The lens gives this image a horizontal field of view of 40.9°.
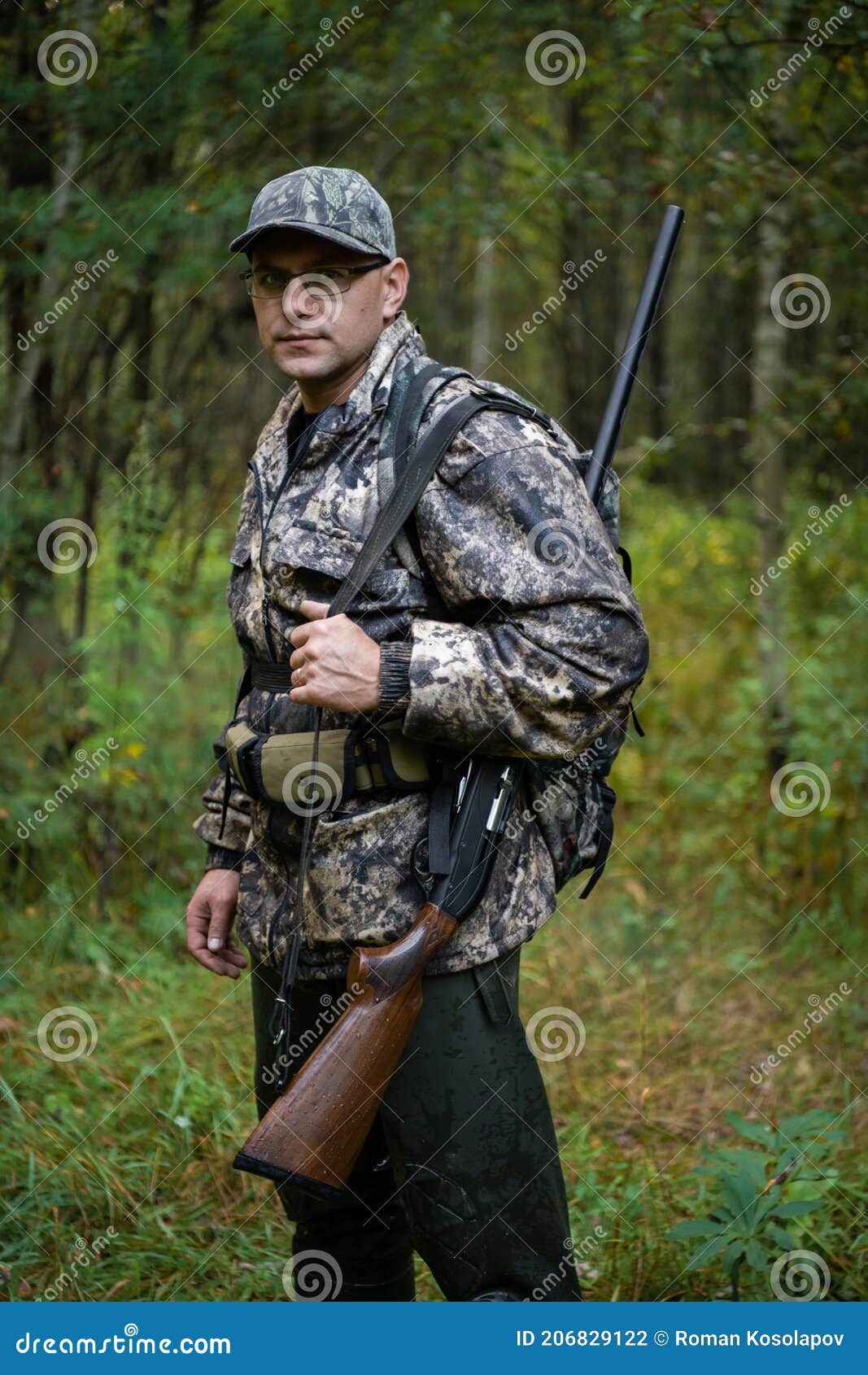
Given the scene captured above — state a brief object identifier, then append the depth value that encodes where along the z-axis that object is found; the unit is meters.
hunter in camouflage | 2.03
